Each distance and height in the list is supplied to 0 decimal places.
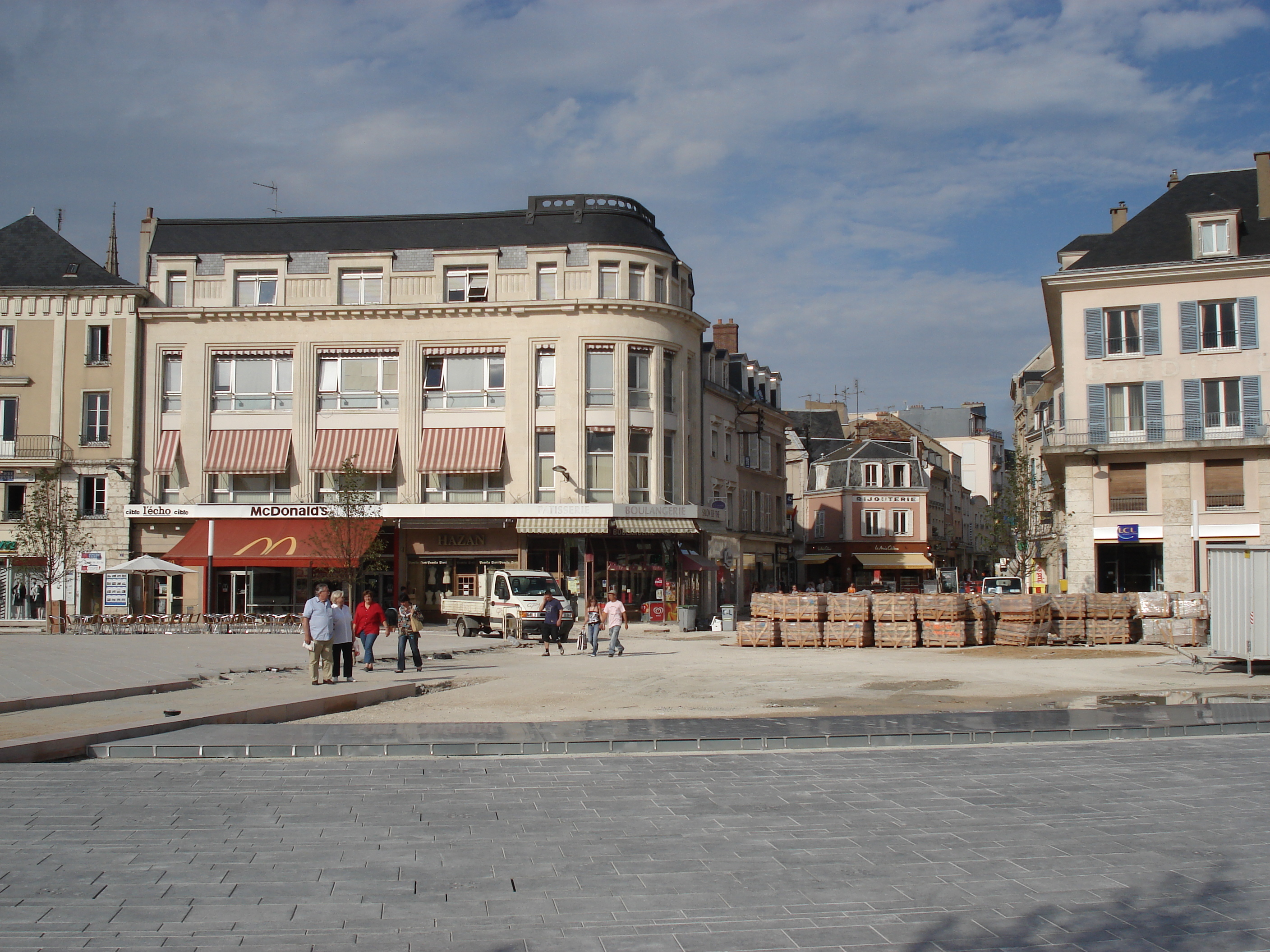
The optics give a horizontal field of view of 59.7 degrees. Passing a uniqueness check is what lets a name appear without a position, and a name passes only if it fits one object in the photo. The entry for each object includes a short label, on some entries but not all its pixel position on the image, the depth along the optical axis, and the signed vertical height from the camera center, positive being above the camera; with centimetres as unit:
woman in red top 2042 -115
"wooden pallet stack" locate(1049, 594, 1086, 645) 2830 -159
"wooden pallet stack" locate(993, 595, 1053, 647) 2788 -159
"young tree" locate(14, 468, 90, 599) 3750 +109
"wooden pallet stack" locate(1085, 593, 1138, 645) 2798 -153
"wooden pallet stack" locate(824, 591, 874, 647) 2942 -166
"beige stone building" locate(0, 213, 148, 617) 4228 +626
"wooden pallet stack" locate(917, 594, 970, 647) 2830 -160
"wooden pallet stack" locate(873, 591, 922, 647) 2870 -165
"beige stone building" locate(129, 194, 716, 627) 4150 +619
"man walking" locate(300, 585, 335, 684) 1742 -109
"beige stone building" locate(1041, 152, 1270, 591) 3844 +570
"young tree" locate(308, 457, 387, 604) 3503 +80
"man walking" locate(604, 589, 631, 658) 2680 -147
